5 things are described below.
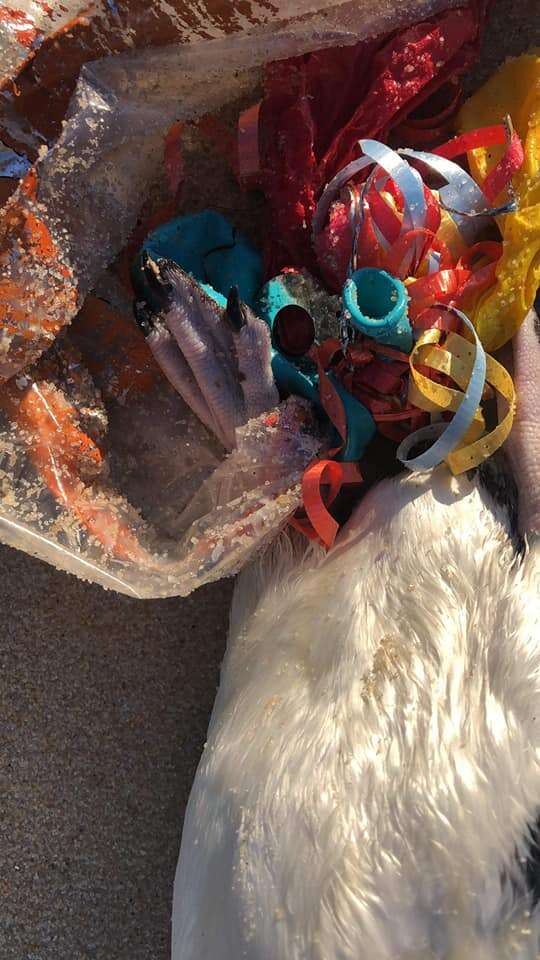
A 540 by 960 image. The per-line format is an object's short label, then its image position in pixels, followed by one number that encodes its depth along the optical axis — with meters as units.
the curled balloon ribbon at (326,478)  0.19
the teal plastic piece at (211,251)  0.21
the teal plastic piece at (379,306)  0.18
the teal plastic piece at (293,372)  0.20
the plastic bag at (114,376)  0.20
